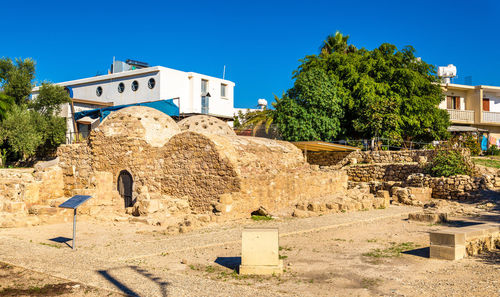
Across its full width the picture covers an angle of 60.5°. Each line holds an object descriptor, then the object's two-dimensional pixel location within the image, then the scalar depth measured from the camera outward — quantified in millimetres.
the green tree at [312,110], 22344
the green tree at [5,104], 24425
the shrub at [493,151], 25155
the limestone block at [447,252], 7348
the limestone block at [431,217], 11859
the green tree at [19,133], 25203
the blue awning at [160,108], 25297
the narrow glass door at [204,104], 32844
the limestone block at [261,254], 6578
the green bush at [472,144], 23141
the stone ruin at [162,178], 12750
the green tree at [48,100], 28641
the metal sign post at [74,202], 8203
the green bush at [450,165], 17281
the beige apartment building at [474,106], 29266
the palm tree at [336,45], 29420
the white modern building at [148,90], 30344
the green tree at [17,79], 28906
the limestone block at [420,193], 16562
